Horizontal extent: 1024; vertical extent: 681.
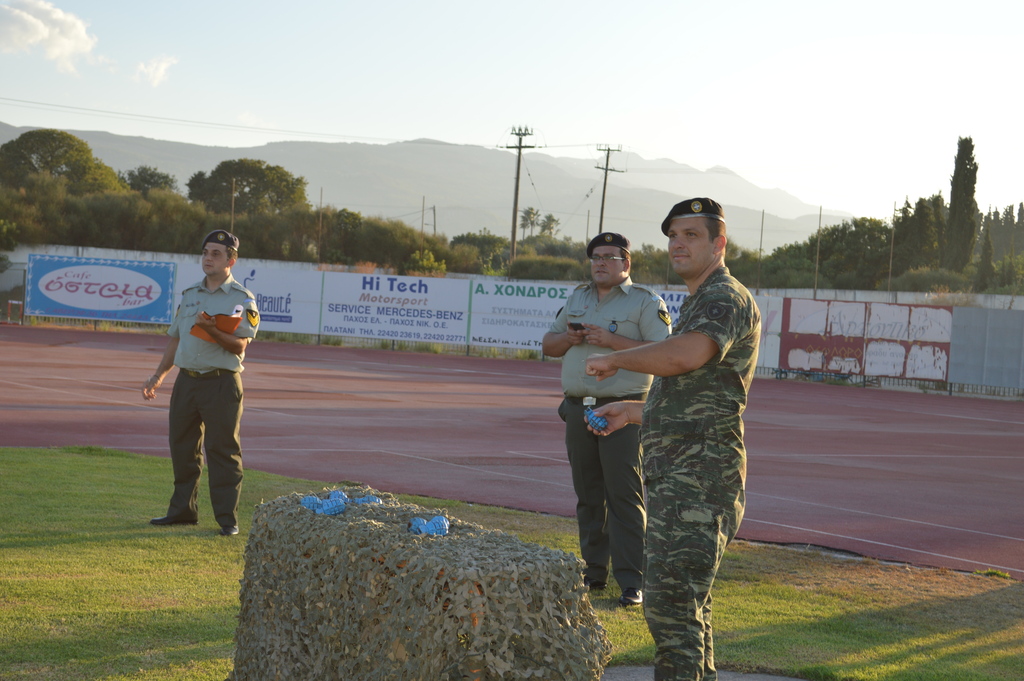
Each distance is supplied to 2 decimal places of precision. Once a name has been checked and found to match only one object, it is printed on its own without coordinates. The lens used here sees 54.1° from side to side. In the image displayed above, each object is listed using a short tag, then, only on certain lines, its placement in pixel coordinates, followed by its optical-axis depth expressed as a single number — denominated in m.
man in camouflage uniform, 3.61
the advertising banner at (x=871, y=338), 30.81
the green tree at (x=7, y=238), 48.66
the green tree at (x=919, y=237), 61.41
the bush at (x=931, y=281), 52.41
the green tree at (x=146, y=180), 99.25
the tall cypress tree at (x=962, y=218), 57.94
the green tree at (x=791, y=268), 58.50
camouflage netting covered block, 3.12
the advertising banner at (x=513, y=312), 33.16
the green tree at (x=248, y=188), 85.75
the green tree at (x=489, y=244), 84.67
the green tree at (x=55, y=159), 81.88
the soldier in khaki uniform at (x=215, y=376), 7.41
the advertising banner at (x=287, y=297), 34.88
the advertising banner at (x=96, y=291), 34.84
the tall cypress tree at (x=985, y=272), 54.25
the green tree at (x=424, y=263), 56.55
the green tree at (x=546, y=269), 57.52
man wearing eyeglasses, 6.16
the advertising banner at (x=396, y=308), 33.97
